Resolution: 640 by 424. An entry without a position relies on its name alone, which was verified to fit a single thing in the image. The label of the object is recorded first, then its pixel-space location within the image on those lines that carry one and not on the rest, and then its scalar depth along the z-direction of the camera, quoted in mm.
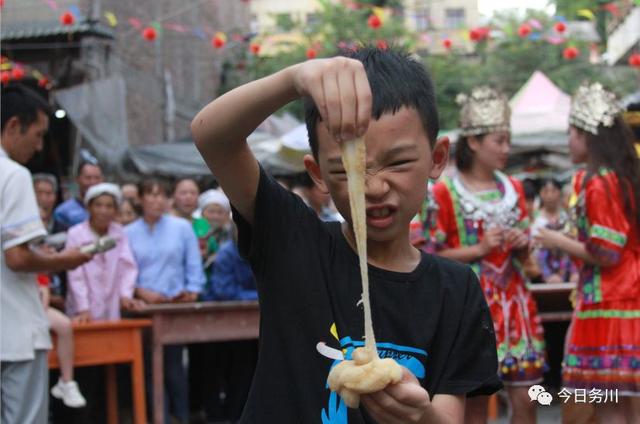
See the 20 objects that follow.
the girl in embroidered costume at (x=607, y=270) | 4695
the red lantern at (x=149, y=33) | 13194
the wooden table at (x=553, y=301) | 6594
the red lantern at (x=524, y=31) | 12750
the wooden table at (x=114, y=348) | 6098
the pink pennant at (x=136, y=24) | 16056
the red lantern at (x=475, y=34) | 13297
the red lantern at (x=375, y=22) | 13440
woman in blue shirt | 6949
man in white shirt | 4367
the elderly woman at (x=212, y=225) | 7992
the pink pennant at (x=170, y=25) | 19406
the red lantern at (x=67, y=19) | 12961
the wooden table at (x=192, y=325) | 6375
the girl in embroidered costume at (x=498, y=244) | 4816
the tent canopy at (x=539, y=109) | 13789
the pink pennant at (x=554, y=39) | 13529
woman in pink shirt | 6548
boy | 1966
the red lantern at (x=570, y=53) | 13030
